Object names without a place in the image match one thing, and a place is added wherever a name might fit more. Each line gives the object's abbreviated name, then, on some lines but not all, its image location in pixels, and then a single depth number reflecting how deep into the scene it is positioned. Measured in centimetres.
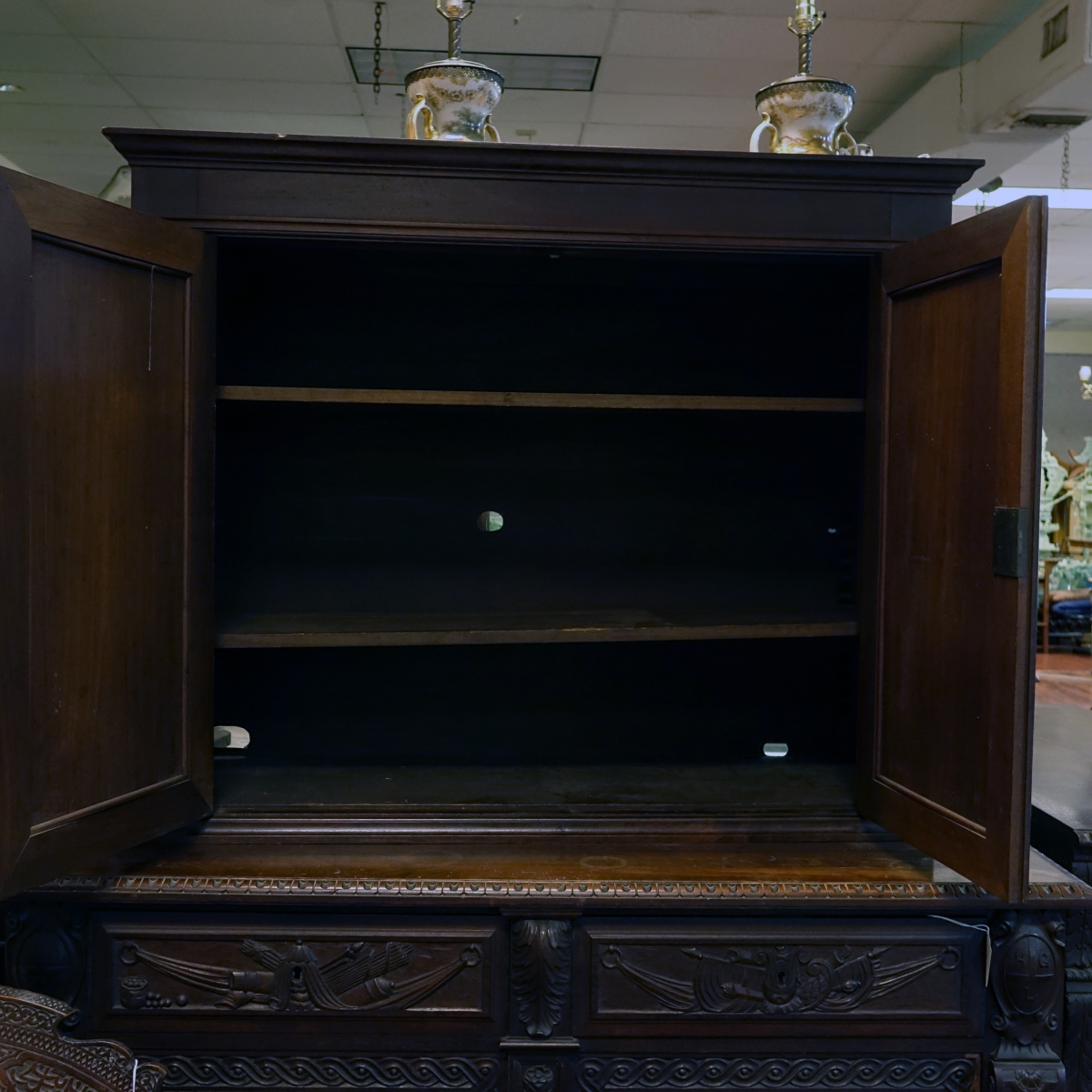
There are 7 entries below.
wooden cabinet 111
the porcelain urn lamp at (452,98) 135
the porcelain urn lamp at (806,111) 138
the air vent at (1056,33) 277
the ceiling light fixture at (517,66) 325
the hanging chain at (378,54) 295
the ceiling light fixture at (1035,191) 472
